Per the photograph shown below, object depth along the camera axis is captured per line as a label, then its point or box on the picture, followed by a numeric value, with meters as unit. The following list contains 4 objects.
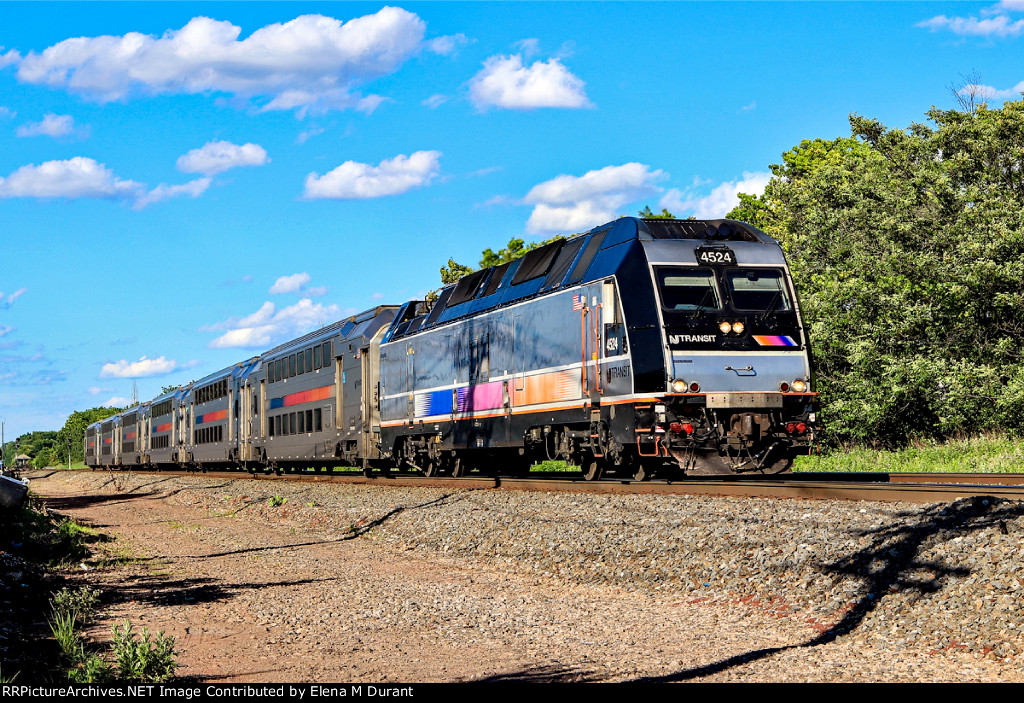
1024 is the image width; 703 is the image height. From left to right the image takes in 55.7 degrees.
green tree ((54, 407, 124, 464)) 149.38
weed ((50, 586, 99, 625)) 9.82
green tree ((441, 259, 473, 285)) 53.78
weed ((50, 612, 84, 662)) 8.03
